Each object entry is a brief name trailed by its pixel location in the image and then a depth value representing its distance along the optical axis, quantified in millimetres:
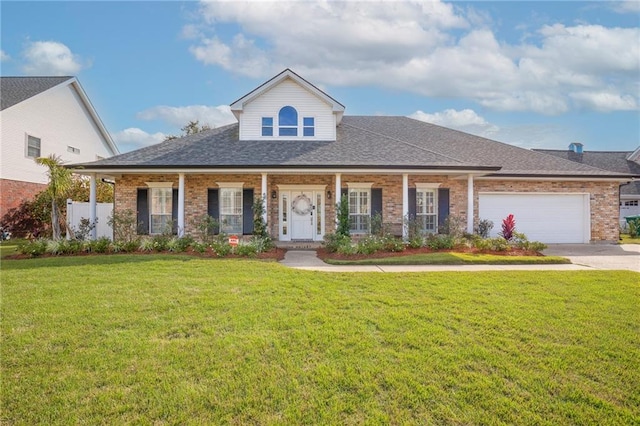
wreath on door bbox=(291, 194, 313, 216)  14711
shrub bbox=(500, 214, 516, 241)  12742
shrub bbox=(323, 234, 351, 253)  11473
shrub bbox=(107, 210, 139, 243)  12273
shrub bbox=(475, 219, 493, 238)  14003
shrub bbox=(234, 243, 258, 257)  10734
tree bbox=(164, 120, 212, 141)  33750
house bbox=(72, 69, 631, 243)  14406
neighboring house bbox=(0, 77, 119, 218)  16938
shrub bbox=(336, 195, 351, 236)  12523
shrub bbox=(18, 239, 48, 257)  10953
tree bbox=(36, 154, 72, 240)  12023
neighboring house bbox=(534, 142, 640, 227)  25625
